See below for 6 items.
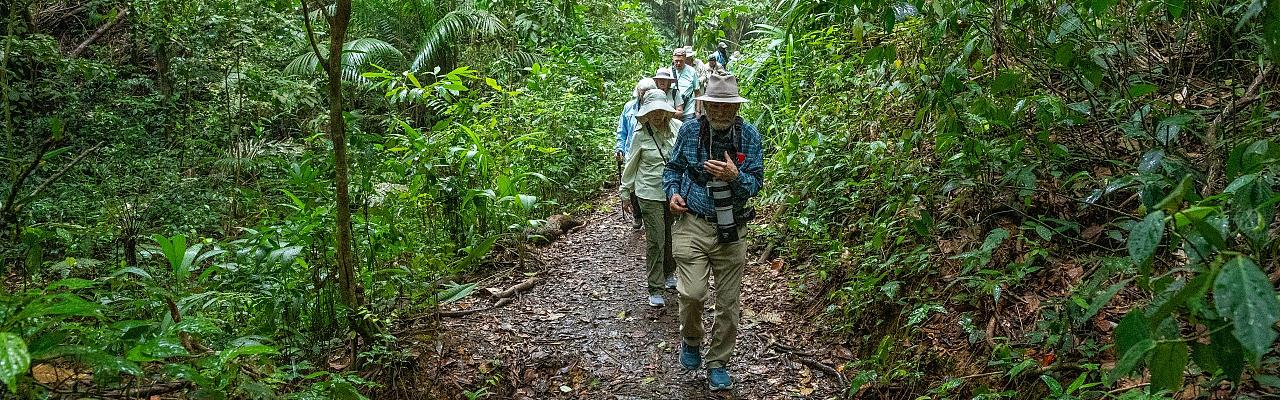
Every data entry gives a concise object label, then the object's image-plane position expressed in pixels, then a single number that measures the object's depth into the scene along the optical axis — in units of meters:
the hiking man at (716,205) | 4.11
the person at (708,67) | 8.88
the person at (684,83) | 8.01
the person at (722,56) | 9.95
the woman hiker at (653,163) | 5.45
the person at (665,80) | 7.53
